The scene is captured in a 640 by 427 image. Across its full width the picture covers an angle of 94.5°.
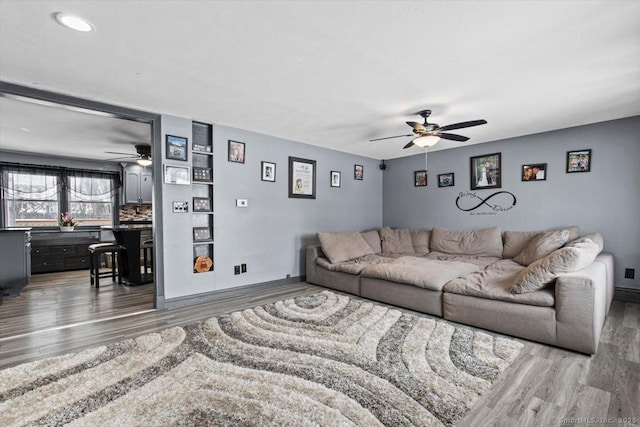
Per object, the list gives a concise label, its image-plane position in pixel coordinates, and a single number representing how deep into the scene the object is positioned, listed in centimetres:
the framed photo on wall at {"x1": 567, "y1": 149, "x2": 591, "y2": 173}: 404
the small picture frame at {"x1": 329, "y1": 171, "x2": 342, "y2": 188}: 544
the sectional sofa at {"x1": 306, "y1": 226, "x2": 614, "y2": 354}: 250
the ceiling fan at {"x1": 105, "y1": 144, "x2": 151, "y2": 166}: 534
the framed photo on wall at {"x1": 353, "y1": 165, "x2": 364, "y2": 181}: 589
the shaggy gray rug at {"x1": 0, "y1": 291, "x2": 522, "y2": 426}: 168
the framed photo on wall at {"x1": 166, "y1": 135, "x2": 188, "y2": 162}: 357
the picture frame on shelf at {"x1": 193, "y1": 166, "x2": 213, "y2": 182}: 379
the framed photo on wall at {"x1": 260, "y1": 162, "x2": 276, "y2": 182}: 444
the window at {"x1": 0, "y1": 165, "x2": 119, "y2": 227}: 590
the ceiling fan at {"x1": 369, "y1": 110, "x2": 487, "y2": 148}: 323
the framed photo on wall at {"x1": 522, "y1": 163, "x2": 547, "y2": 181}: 443
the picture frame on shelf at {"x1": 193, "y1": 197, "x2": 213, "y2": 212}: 380
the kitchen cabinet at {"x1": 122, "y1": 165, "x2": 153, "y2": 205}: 687
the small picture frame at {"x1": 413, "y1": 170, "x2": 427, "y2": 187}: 580
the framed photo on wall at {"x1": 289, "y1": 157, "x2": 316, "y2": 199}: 482
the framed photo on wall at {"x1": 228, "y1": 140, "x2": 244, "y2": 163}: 409
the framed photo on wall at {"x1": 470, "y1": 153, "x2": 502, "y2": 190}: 489
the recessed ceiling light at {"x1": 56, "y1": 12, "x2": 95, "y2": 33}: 177
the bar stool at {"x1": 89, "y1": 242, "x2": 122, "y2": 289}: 464
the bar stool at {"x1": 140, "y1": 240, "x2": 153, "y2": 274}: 476
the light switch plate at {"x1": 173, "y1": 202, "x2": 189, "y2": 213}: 362
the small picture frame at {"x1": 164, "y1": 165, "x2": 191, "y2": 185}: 354
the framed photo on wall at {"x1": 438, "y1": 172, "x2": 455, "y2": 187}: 542
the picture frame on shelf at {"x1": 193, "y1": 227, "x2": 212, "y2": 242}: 381
